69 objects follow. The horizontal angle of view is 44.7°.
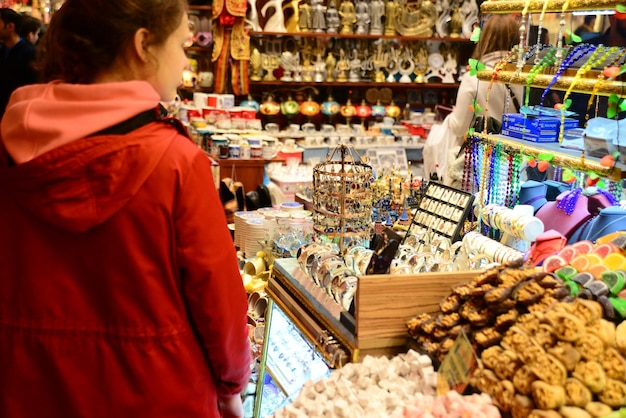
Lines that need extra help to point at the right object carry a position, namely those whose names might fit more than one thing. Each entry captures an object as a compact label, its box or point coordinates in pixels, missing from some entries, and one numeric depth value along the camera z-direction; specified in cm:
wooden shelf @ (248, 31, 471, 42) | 728
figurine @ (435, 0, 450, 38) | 765
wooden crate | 181
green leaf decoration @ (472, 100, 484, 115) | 282
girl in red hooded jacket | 145
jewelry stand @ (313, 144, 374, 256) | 246
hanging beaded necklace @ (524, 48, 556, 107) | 235
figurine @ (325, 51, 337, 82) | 747
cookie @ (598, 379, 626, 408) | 139
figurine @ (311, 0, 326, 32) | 726
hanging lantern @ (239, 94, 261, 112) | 732
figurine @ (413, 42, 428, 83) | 778
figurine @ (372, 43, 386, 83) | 763
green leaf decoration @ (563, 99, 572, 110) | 238
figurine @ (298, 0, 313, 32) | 727
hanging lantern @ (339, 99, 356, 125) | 764
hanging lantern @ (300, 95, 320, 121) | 754
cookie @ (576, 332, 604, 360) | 143
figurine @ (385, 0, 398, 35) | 746
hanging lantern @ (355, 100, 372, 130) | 770
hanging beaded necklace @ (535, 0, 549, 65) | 232
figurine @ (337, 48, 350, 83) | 754
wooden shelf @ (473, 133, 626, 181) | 195
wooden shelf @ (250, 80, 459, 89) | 740
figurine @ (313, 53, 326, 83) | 746
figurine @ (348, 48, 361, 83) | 758
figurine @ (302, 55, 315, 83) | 742
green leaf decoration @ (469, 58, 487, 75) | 276
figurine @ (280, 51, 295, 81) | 733
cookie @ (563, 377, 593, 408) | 138
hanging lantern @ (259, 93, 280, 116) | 739
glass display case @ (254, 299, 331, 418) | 221
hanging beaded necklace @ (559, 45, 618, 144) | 211
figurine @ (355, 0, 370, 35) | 739
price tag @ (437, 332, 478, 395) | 151
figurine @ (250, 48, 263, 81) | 723
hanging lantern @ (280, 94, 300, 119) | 753
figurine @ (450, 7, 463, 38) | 764
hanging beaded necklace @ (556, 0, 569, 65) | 230
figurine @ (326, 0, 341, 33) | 730
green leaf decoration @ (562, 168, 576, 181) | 223
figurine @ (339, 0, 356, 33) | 735
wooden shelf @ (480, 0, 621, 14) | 203
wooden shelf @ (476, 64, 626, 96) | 201
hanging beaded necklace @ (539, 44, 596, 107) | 223
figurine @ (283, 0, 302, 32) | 731
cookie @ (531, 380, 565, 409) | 136
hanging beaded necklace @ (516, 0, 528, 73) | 250
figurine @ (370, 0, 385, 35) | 743
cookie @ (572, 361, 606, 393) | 140
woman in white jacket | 378
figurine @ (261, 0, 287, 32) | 722
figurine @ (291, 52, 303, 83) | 738
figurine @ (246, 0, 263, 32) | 707
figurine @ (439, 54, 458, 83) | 786
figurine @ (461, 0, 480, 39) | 765
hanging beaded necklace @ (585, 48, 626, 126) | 205
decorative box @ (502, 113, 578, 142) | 240
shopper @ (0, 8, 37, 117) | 481
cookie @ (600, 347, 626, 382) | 142
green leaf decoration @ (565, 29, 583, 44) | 240
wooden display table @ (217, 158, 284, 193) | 509
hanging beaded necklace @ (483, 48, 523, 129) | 262
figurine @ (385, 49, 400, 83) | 770
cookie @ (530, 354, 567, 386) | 138
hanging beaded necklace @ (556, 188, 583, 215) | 230
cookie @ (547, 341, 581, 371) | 141
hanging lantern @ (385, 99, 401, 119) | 782
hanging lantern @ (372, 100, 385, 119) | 772
